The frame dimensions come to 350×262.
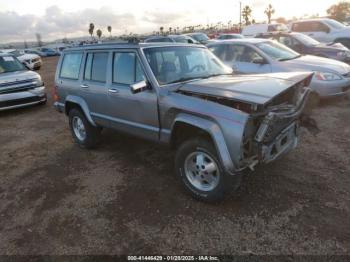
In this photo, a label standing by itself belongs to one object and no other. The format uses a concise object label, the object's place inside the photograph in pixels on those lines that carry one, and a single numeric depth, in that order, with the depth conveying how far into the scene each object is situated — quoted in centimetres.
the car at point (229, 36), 2021
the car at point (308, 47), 1009
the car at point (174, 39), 1694
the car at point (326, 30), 1357
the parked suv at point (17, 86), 896
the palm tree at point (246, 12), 7928
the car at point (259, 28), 1969
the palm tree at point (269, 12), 7769
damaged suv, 331
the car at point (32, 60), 2070
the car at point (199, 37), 2312
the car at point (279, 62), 723
